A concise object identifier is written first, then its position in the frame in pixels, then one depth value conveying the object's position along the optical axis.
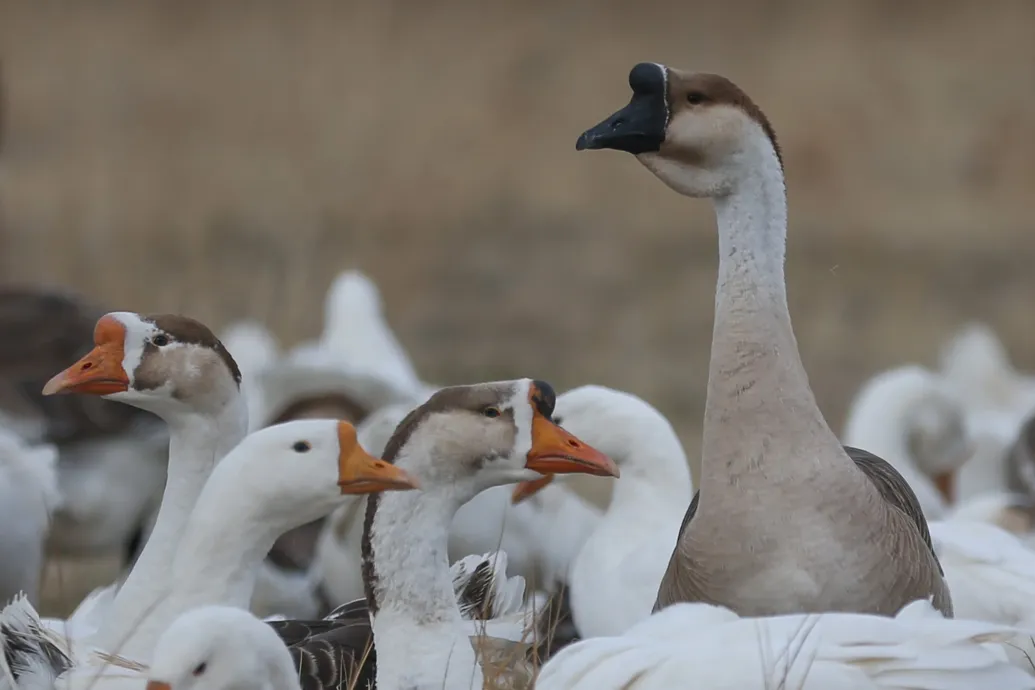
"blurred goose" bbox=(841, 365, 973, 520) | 17.28
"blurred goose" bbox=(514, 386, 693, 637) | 11.40
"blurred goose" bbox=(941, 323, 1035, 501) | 20.11
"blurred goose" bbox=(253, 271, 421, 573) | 14.73
